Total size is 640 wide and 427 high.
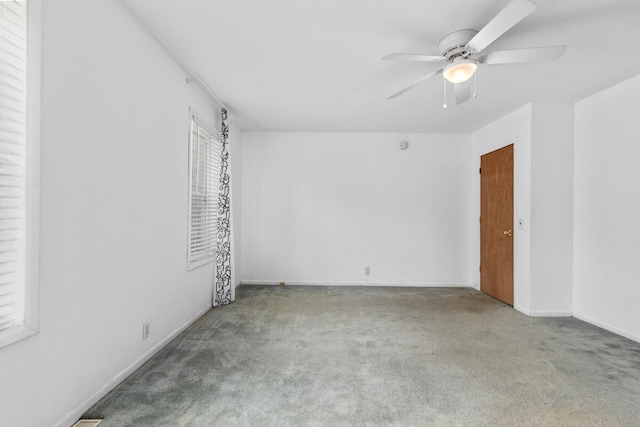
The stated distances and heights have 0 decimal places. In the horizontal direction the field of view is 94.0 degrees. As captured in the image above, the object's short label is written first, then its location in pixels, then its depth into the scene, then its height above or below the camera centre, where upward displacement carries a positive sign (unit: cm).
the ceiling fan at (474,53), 171 +110
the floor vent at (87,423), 160 -114
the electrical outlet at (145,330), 227 -90
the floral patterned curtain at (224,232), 370 -23
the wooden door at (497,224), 390 -12
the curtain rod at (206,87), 291 +135
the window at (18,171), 129 +19
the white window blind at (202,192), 314 +25
